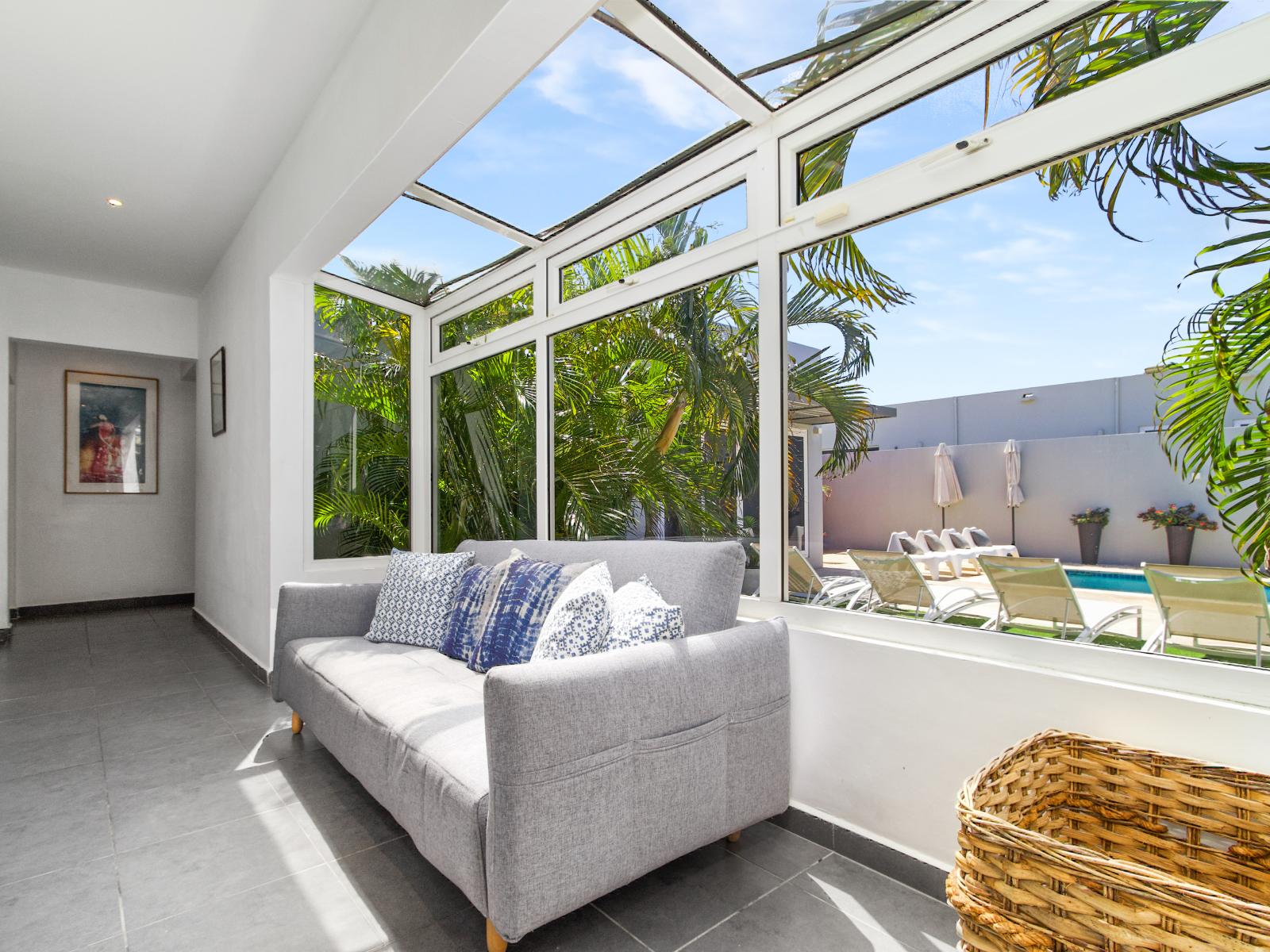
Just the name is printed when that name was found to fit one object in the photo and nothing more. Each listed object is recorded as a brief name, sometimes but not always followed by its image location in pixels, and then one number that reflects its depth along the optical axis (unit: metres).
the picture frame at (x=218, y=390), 5.14
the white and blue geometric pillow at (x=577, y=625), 1.96
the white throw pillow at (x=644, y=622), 1.93
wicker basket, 0.98
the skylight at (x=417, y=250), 3.54
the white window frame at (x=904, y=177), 1.45
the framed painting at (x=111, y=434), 6.28
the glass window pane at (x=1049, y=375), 1.45
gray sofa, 1.47
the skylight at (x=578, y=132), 2.28
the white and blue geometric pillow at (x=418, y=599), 2.93
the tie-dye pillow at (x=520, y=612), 2.33
